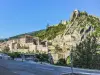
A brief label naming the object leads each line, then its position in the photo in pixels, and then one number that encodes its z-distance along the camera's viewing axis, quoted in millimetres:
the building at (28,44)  41617
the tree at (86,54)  13932
